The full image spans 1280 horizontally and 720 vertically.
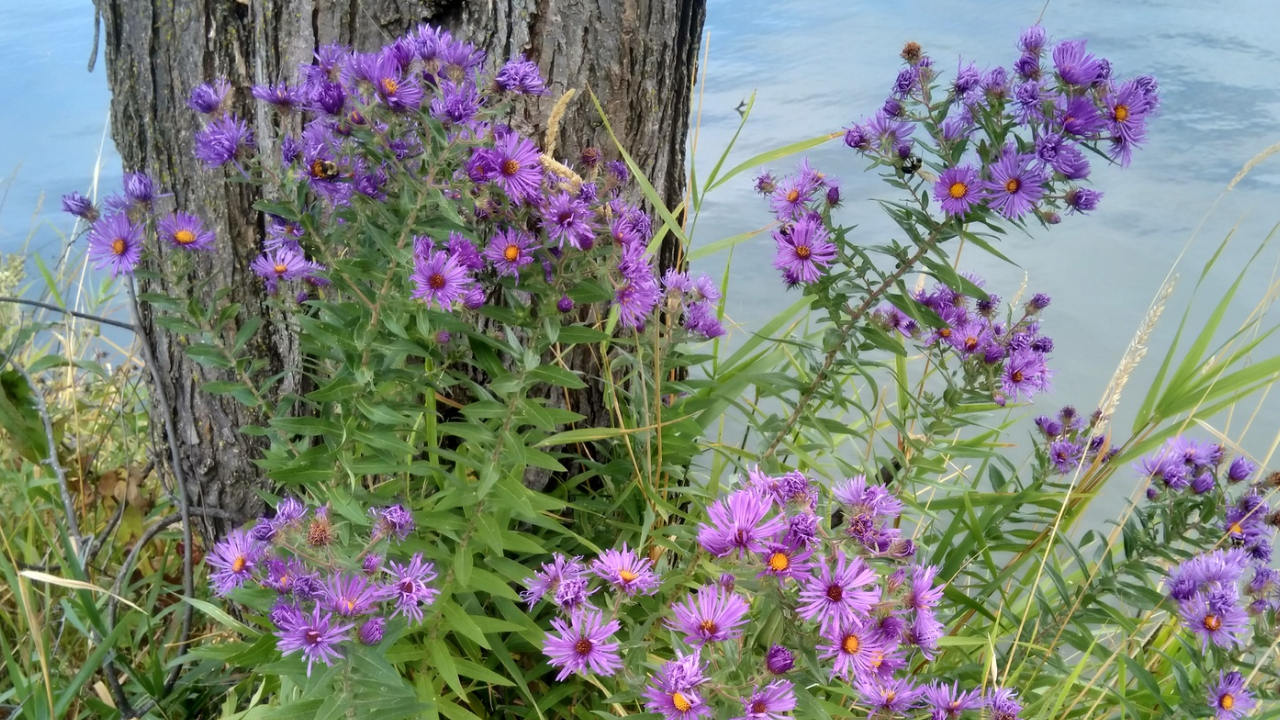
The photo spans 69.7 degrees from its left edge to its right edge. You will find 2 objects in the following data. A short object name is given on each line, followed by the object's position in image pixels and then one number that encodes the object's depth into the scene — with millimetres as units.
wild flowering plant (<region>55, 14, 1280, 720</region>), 1264
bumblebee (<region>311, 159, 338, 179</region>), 1394
